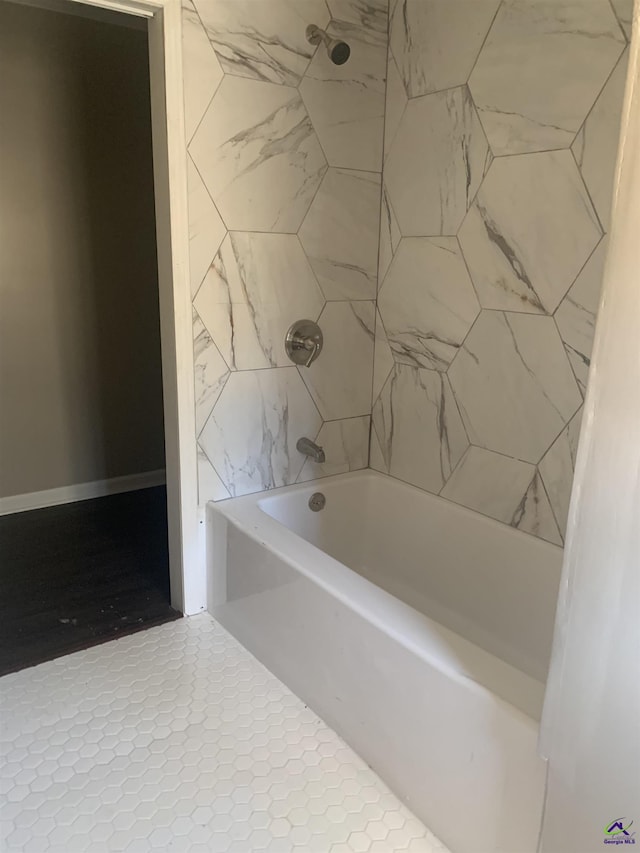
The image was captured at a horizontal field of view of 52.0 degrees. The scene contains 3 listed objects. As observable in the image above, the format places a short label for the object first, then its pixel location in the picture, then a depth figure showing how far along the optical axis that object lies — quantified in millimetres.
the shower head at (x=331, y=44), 1994
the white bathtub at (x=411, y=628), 1248
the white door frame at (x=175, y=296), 1793
